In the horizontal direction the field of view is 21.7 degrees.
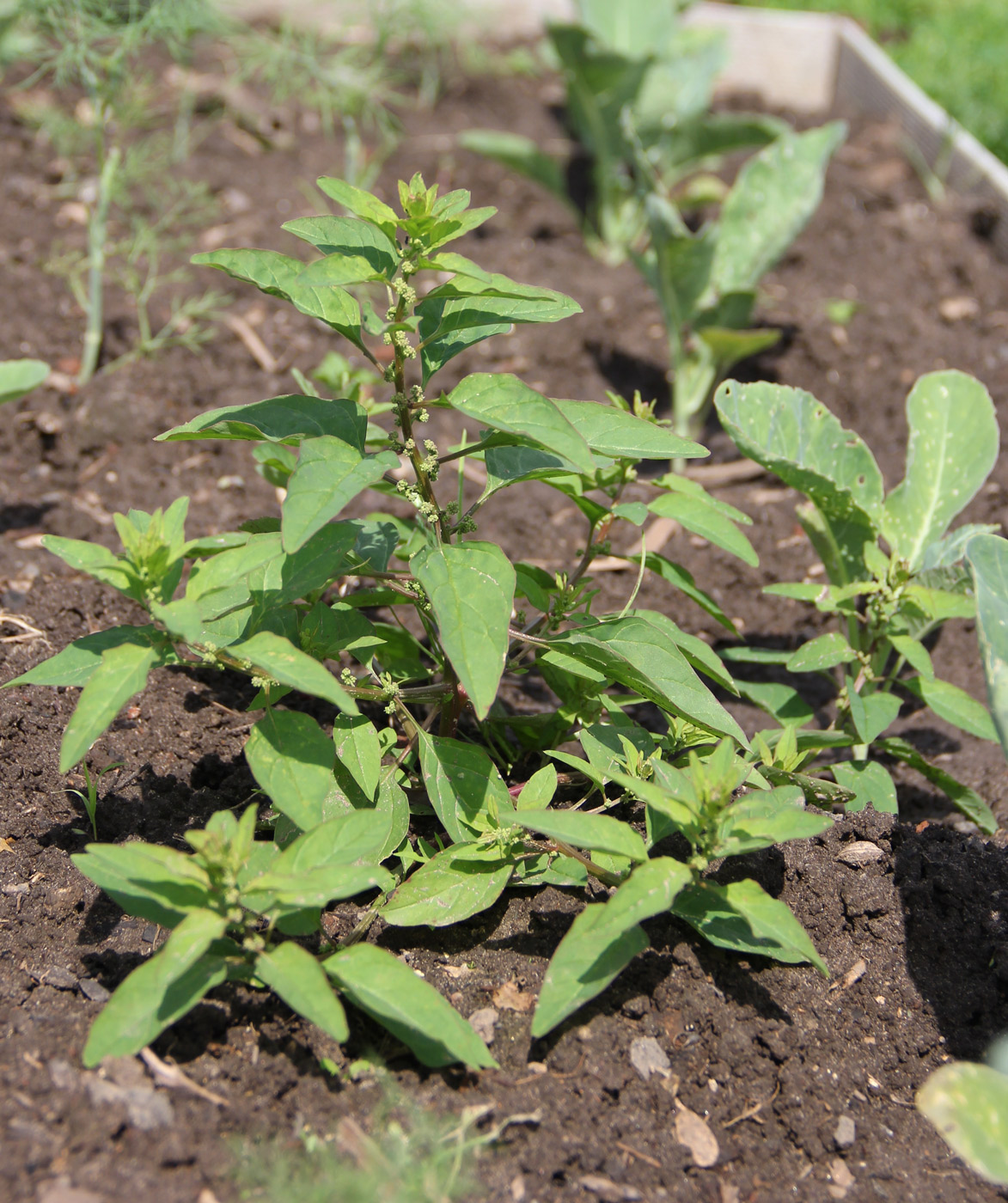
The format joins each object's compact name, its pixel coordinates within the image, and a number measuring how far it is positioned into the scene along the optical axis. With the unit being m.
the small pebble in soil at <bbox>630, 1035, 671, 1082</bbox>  0.96
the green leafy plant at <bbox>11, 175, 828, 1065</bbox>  0.92
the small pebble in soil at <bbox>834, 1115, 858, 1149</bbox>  0.95
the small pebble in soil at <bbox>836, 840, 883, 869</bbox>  1.01
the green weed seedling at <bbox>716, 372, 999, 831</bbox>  1.03
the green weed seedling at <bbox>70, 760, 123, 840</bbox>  0.99
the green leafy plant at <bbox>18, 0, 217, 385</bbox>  1.19
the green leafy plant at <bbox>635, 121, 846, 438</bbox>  1.26
